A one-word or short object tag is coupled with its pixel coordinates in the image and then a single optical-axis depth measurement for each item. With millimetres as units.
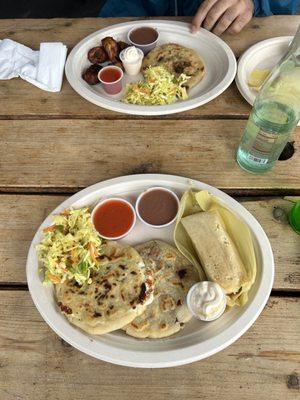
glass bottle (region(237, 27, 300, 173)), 448
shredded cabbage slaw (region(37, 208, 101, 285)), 417
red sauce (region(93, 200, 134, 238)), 467
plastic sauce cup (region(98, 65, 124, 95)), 606
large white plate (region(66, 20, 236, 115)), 569
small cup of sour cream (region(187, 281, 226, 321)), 374
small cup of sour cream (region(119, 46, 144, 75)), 622
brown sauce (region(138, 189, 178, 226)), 474
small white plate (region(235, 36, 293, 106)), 617
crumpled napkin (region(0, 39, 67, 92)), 615
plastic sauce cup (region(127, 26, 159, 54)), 661
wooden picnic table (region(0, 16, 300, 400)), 371
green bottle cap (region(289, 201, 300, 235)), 449
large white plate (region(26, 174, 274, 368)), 364
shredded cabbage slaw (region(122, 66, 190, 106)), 580
